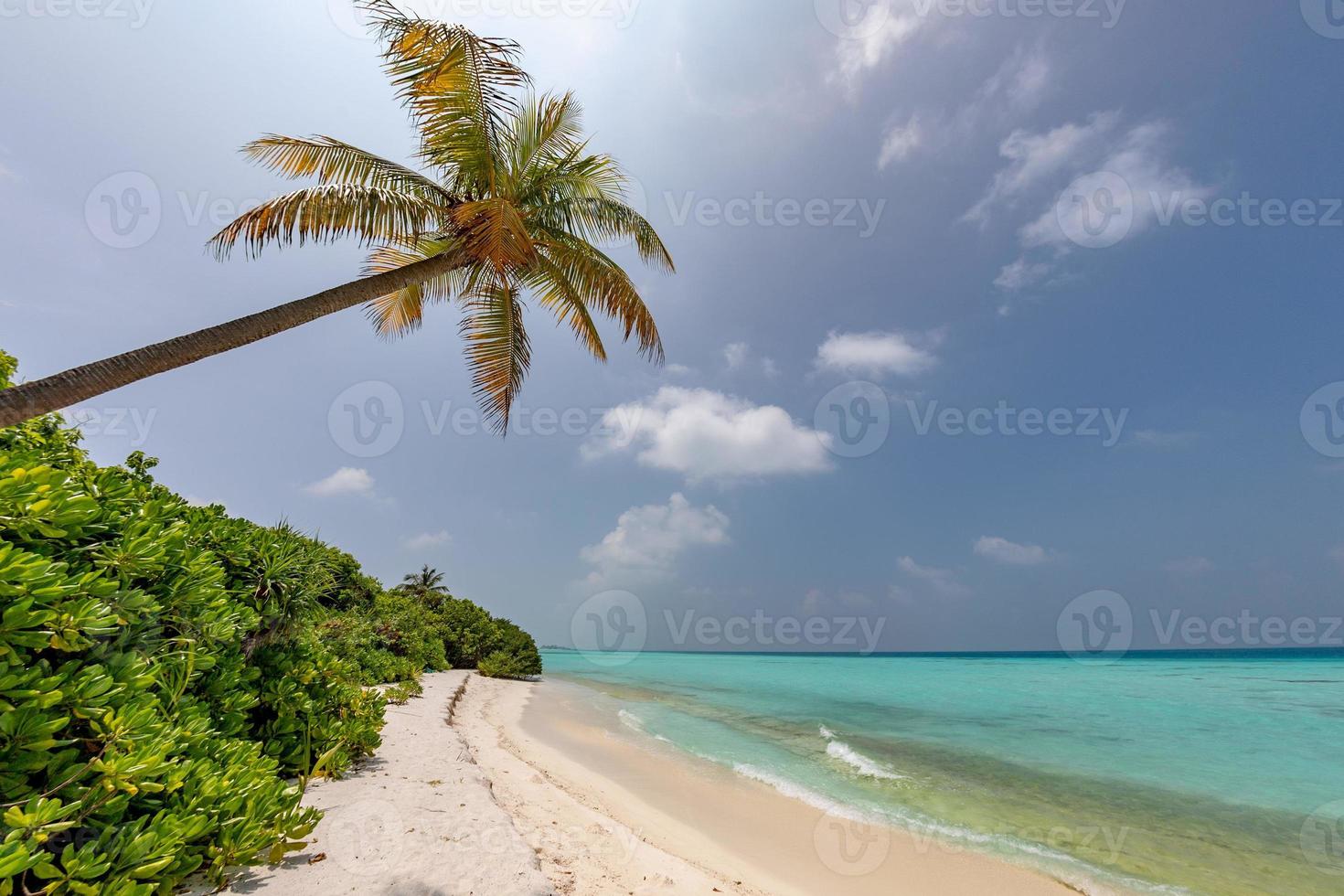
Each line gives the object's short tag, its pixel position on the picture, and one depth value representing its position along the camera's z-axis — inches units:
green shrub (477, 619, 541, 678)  964.9
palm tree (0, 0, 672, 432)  195.9
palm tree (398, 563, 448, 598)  1650.1
